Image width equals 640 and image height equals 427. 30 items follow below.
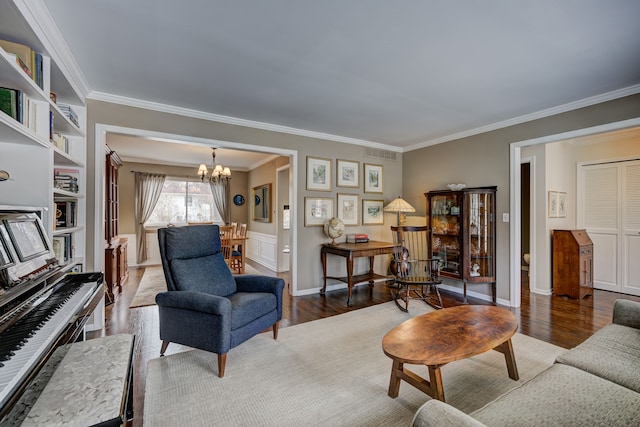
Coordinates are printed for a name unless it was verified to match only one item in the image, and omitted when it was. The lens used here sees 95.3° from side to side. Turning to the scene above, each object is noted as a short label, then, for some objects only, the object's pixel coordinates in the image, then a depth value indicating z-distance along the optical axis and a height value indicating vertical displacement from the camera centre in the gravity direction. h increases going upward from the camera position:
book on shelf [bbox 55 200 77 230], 2.61 +0.01
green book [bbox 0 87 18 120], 1.62 +0.64
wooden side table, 3.92 -0.54
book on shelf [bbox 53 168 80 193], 2.61 +0.33
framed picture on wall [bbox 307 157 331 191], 4.40 +0.63
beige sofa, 1.07 -0.77
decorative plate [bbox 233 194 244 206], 7.70 +0.41
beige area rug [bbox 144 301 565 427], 1.73 -1.18
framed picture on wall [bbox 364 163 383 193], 4.98 +0.62
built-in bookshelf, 1.66 +0.58
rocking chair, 3.55 -0.78
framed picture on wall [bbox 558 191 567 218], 4.57 +0.15
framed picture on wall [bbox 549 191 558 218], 4.41 +0.15
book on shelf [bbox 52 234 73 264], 2.45 -0.28
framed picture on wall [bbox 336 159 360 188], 4.69 +0.67
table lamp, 4.61 +0.12
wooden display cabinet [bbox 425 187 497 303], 3.95 -0.32
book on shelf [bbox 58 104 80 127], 2.59 +0.93
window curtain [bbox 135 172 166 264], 6.48 +0.29
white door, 4.19 -0.10
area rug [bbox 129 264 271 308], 3.93 -1.16
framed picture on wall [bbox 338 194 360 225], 4.74 +0.10
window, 6.86 +0.25
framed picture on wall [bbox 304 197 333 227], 4.39 +0.07
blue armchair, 2.13 -0.69
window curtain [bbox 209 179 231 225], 7.40 +0.43
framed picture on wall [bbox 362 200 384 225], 4.99 +0.04
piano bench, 1.01 -0.68
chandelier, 5.36 +0.80
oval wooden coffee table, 1.68 -0.80
